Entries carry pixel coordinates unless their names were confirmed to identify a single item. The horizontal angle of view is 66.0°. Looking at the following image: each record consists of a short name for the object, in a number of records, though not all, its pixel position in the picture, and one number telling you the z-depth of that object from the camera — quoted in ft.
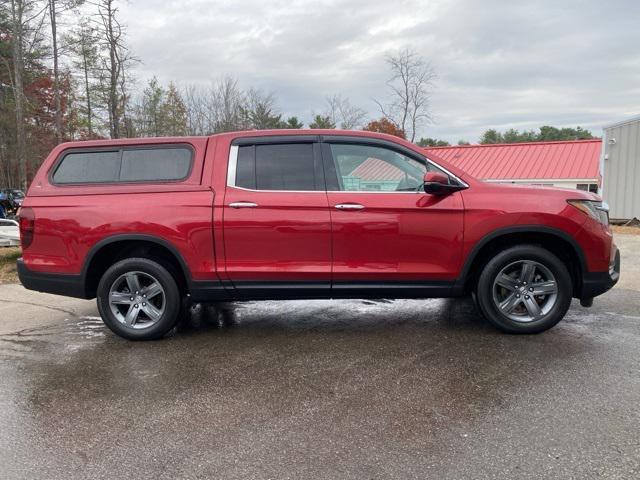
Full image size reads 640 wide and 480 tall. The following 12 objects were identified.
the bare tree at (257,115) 131.38
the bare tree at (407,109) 136.77
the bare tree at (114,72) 70.23
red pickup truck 14.46
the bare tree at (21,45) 85.05
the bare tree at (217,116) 118.93
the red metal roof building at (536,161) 87.10
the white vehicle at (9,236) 31.71
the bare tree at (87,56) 85.25
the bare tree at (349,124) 152.03
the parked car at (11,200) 65.44
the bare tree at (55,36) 82.02
